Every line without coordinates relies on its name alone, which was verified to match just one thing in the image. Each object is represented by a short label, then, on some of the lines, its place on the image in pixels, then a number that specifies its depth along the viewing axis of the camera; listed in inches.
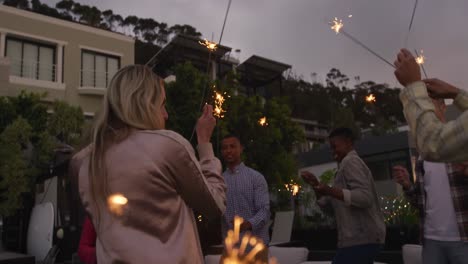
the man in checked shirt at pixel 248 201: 146.4
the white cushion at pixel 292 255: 198.5
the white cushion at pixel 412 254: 168.2
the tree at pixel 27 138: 477.1
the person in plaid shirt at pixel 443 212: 116.2
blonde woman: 55.1
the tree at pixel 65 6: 1582.2
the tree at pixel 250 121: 499.5
